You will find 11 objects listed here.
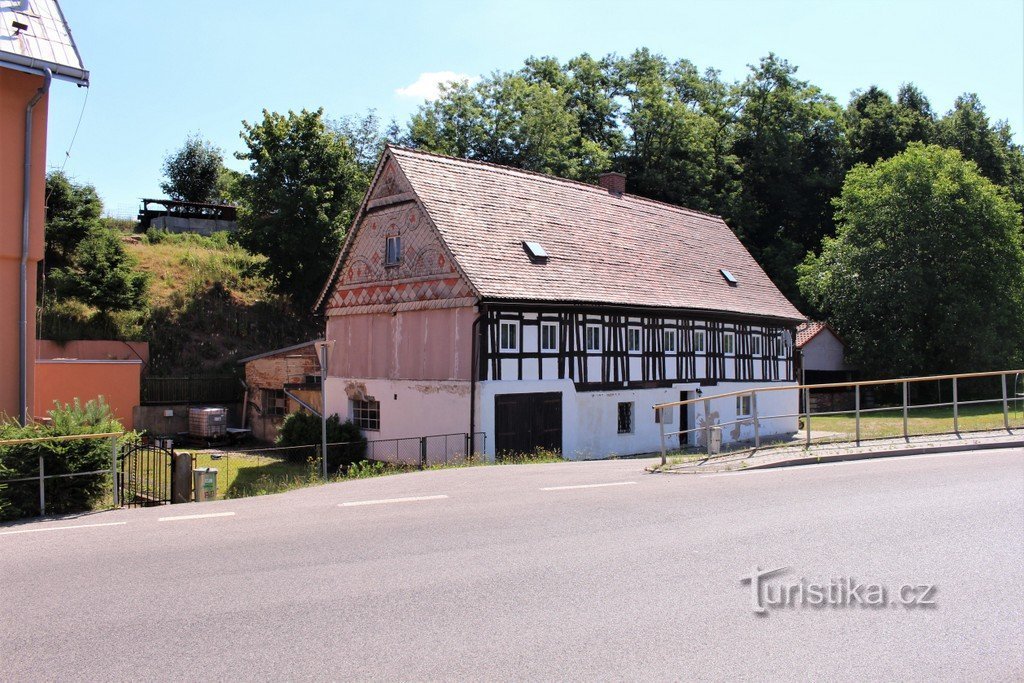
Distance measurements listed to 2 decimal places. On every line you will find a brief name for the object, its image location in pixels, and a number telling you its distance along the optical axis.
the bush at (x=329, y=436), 25.11
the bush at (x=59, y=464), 11.05
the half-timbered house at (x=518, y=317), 23.03
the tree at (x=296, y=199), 40.56
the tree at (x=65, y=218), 36.47
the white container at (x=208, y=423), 31.78
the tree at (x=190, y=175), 63.41
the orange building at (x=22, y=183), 15.26
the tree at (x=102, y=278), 35.53
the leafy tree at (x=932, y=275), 41.97
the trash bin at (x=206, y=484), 14.57
